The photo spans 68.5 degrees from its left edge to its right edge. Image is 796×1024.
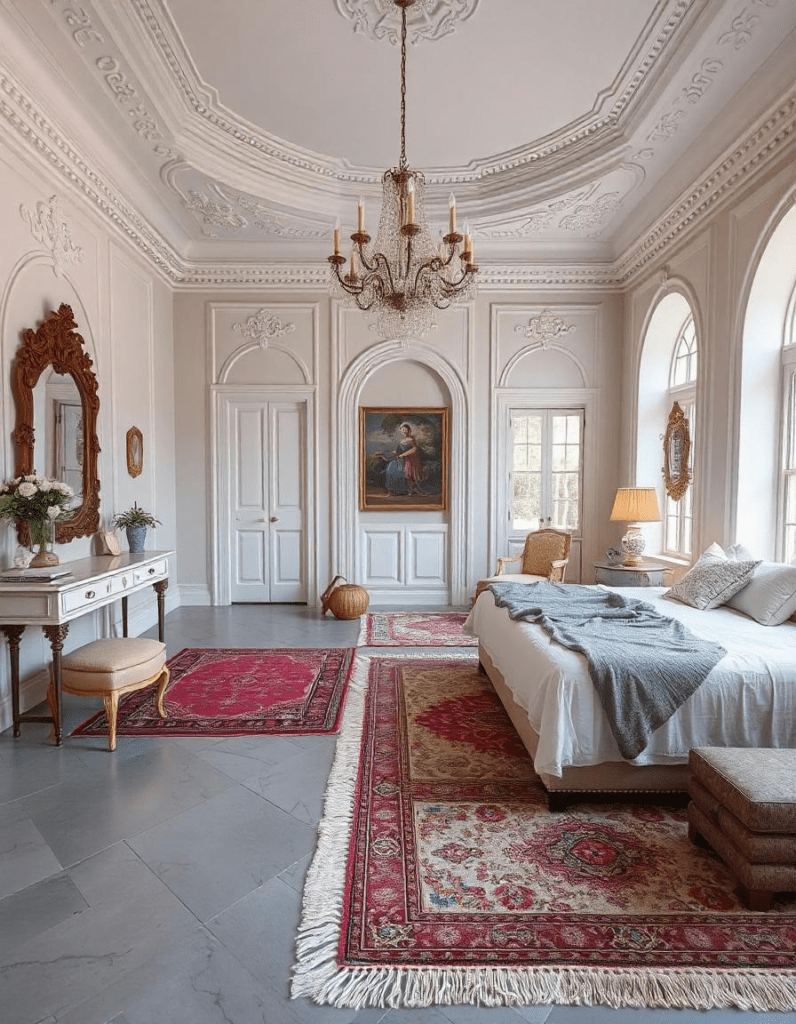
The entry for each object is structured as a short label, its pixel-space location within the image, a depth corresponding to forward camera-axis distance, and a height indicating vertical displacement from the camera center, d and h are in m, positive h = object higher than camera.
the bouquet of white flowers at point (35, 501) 3.44 -0.09
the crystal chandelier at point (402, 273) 3.71 +1.40
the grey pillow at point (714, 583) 3.79 -0.64
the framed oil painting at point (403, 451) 6.96 +0.43
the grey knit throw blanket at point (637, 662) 2.47 -0.76
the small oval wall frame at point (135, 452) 5.62 +0.34
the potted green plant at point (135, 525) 5.14 -0.34
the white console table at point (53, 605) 3.22 -0.68
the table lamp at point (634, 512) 5.44 -0.23
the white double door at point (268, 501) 6.97 -0.17
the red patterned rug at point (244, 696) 3.46 -1.42
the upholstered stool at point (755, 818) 1.92 -1.12
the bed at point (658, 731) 2.48 -1.02
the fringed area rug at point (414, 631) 5.29 -1.41
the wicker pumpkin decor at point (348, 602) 6.20 -1.23
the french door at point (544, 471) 7.00 +0.19
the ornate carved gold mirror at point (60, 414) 3.82 +0.52
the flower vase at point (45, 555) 3.70 -0.44
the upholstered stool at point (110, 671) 3.21 -1.03
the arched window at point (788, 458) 4.31 +0.22
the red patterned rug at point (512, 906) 1.67 -1.42
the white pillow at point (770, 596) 3.36 -0.64
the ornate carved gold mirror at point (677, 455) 5.54 +0.32
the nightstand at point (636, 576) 5.35 -0.81
